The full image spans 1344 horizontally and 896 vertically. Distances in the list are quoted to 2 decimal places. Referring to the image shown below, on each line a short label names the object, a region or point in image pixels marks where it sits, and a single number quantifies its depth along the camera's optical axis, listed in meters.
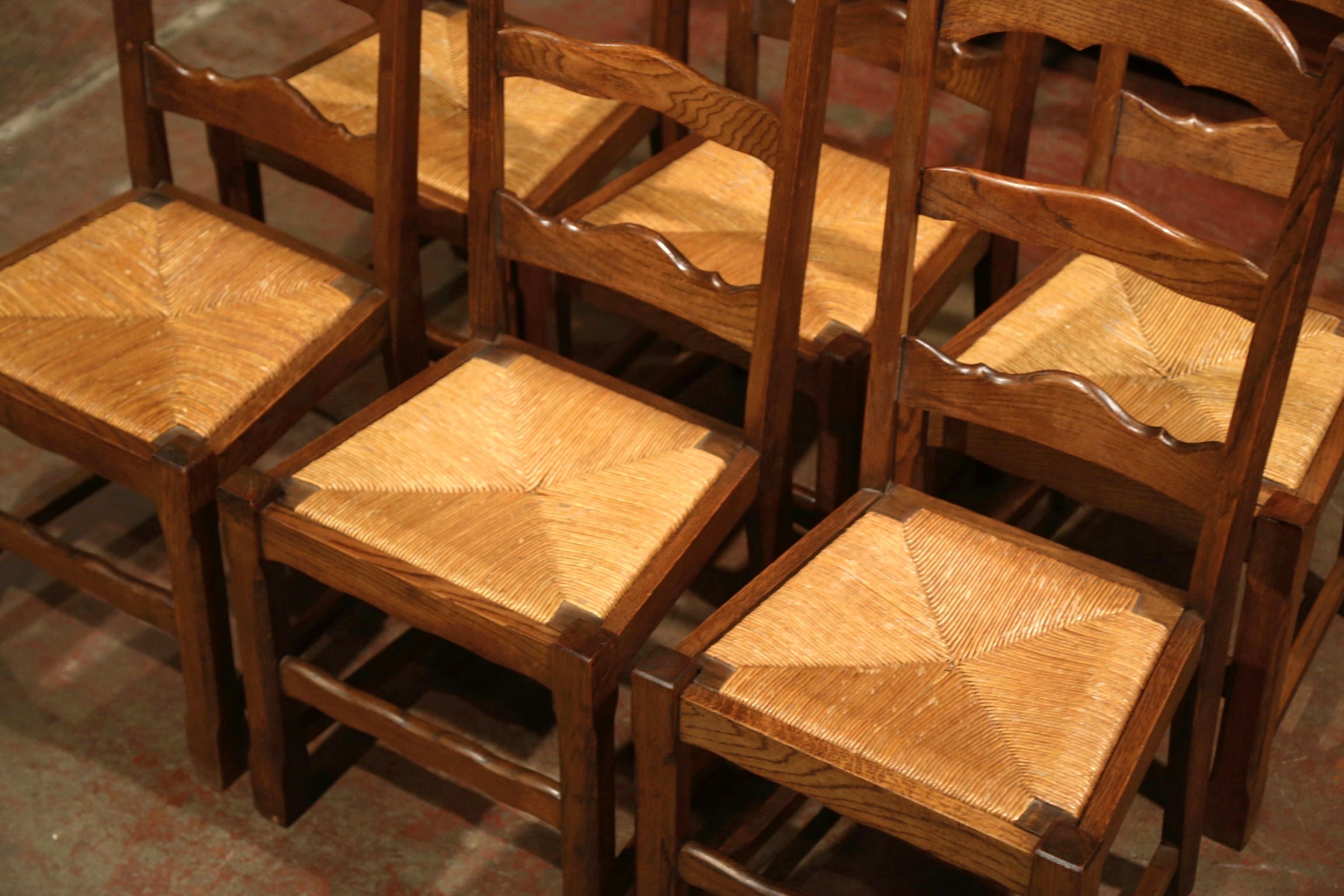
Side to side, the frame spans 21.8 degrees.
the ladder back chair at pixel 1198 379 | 3.76
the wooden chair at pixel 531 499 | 3.64
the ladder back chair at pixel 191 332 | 3.87
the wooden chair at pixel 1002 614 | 3.40
